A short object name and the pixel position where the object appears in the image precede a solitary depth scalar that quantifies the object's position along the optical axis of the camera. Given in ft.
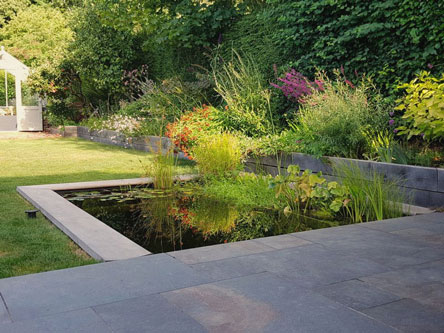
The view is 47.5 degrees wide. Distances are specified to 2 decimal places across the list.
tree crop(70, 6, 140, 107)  47.16
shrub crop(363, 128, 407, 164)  17.62
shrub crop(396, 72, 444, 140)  16.61
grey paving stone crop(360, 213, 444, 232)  12.77
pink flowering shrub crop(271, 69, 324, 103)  25.17
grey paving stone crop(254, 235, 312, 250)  11.05
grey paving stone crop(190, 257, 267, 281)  8.95
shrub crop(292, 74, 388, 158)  19.62
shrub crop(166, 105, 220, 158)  24.25
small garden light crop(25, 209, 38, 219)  14.75
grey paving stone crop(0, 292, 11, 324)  7.02
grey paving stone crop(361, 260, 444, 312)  7.86
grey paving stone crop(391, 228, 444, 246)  11.28
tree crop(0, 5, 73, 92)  74.59
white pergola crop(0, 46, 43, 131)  54.13
